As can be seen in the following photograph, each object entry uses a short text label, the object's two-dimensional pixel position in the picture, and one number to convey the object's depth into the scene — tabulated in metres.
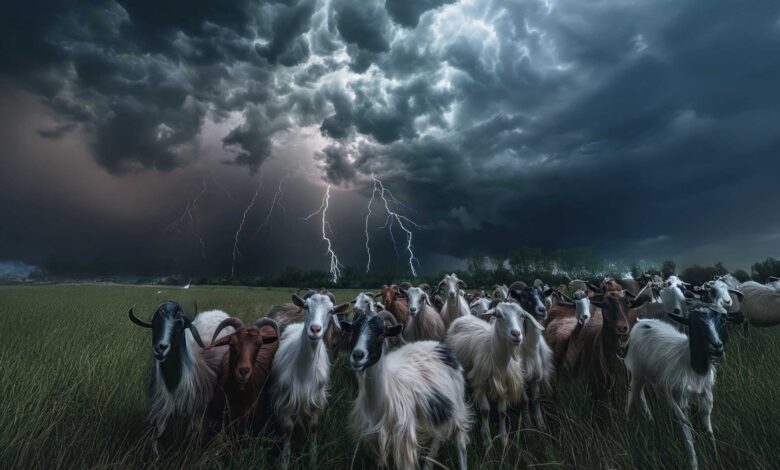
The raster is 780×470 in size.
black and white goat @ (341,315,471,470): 4.81
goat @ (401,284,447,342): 10.88
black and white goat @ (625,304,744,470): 5.05
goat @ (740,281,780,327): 12.66
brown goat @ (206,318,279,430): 5.20
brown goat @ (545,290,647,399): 6.74
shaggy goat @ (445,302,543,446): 6.23
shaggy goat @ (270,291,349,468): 5.40
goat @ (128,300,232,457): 4.93
